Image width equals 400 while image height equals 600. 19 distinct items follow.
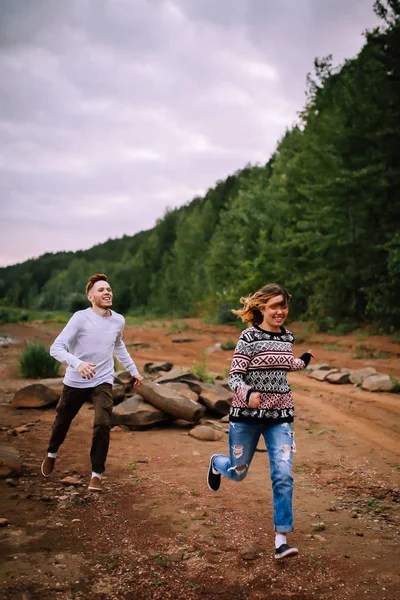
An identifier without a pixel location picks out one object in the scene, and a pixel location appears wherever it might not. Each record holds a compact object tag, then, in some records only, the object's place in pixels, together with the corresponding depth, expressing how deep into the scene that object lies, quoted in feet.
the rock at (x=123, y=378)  29.30
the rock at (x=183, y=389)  26.76
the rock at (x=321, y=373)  38.88
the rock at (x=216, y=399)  26.63
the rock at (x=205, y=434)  22.90
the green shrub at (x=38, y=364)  37.50
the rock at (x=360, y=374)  36.24
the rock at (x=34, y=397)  27.25
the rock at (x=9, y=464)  16.28
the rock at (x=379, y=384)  32.89
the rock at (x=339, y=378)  37.04
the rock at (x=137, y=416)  24.17
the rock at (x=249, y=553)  11.32
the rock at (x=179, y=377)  30.14
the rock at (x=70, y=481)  16.17
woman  11.12
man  15.28
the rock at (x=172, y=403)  24.31
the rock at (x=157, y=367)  39.85
